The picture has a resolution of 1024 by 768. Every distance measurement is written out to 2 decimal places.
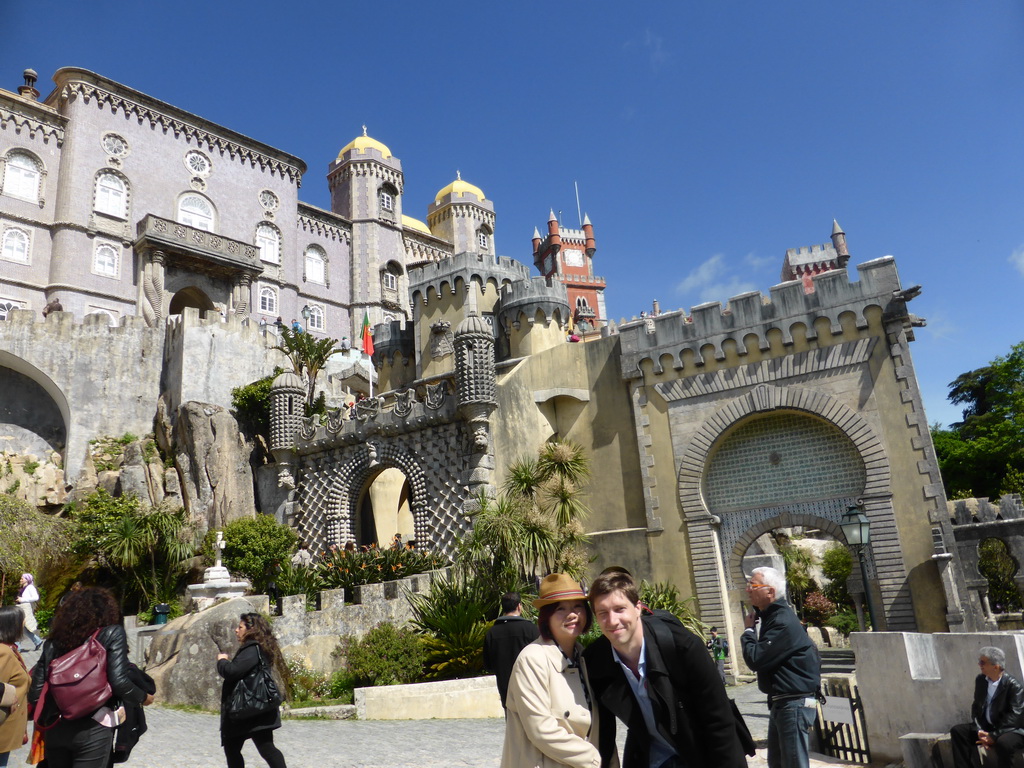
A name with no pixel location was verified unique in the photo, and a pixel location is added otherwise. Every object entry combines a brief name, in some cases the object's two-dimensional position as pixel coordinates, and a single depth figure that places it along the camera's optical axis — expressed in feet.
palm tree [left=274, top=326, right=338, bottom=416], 90.63
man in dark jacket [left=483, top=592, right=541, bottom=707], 21.12
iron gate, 27.02
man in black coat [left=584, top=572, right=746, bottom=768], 11.09
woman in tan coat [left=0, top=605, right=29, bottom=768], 16.96
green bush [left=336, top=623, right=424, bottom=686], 46.55
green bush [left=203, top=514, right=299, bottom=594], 69.15
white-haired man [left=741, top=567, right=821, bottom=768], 16.81
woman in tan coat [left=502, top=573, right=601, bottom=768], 11.47
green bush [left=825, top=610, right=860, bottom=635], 102.78
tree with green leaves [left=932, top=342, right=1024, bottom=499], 112.27
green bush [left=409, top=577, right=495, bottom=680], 46.01
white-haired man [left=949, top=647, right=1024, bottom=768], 21.67
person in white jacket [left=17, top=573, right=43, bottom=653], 49.70
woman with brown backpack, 16.11
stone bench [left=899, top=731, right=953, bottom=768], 23.41
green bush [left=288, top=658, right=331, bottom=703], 49.07
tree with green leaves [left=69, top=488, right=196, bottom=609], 68.90
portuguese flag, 98.40
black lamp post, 37.73
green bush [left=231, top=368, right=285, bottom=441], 87.81
